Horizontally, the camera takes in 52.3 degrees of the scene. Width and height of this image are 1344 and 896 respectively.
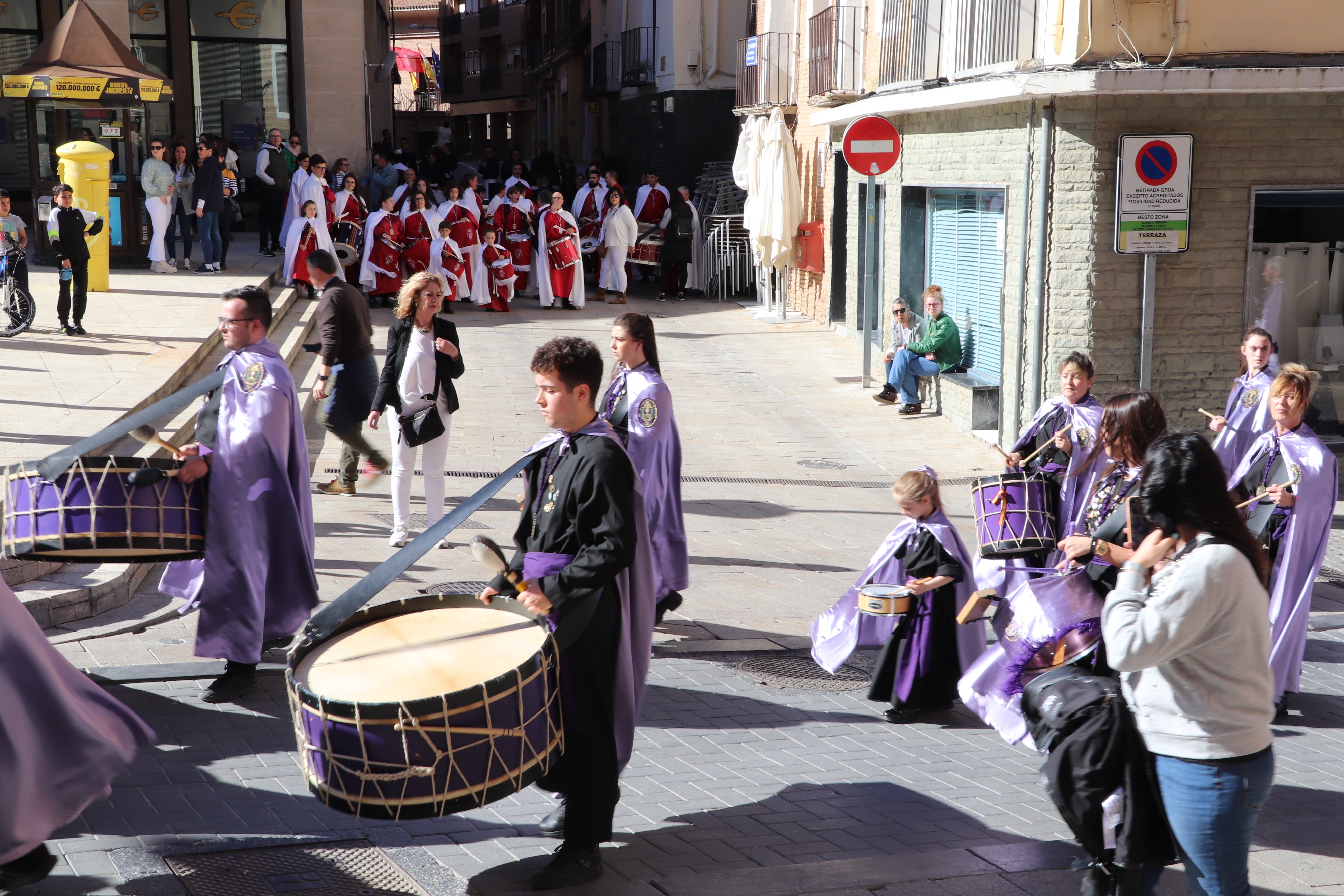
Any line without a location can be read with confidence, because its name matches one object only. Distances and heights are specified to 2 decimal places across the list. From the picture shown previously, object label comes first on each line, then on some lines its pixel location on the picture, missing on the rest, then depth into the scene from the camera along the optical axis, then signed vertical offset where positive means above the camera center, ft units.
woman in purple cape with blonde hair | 21.50 -4.19
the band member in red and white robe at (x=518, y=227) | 75.31 +1.15
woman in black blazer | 29.09 -2.73
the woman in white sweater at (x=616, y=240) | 75.92 +0.44
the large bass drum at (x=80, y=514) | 17.33 -3.38
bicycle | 48.83 -1.95
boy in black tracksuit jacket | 48.47 +0.02
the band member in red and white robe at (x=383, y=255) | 67.31 -0.38
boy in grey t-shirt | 49.03 +0.49
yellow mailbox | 57.88 +2.98
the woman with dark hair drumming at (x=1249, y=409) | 27.68 -3.22
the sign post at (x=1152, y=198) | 38.73 +1.45
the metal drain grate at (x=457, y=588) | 26.40 -6.60
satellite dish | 129.39 +16.87
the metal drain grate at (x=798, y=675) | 22.80 -7.18
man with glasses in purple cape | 19.92 -3.80
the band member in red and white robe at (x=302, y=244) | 65.87 +0.15
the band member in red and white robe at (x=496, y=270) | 72.18 -1.16
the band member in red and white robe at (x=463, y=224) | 70.59 +1.22
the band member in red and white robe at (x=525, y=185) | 77.51 +3.52
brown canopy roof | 63.72 +9.11
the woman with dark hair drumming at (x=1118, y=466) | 16.47 -2.84
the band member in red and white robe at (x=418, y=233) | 68.28 +0.71
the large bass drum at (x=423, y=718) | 12.01 -4.17
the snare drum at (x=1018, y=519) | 20.95 -4.12
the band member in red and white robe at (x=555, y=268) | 72.02 -0.86
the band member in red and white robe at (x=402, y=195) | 69.72 +2.65
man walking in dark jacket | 31.89 -2.44
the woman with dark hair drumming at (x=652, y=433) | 23.72 -3.24
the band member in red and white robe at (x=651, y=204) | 81.10 +2.56
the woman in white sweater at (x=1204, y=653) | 11.39 -3.36
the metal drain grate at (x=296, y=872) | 14.43 -6.71
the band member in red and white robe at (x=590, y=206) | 78.74 +2.39
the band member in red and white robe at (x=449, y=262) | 69.41 -0.73
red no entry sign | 48.83 +3.64
